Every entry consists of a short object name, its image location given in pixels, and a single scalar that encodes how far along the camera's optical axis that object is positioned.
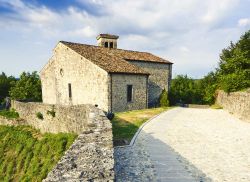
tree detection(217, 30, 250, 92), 22.46
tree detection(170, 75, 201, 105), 35.00
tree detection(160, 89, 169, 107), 27.33
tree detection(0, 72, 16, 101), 53.31
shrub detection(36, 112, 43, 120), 21.59
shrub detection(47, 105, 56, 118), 19.41
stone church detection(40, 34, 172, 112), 22.12
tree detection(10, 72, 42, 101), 40.41
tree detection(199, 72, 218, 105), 29.48
